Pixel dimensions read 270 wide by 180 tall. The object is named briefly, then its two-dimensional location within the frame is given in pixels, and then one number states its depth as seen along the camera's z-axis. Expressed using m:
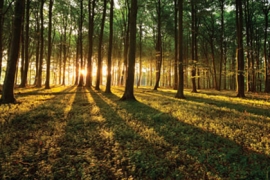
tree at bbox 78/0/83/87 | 27.92
